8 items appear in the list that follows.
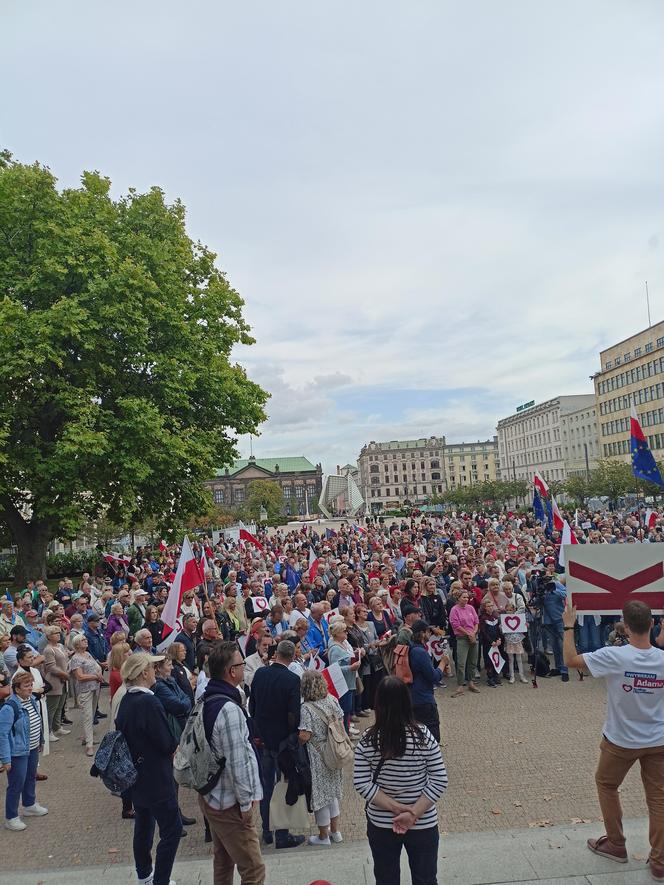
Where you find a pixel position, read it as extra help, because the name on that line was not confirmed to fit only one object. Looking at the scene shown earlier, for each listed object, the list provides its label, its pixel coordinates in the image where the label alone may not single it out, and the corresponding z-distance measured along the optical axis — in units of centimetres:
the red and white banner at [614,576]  615
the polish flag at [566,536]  1653
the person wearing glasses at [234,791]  437
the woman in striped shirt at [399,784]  365
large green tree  2022
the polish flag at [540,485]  2597
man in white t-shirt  476
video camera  1169
